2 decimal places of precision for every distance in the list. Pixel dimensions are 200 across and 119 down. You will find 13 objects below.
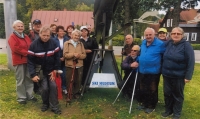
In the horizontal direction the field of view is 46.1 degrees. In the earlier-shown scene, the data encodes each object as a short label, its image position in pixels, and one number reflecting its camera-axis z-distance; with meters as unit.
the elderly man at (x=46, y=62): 4.49
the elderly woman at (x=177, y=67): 4.16
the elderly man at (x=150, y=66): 4.55
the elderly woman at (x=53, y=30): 5.73
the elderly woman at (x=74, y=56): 5.17
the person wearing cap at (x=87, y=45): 5.57
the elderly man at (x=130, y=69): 4.99
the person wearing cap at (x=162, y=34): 5.19
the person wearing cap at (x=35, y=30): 5.28
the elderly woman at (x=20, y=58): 4.73
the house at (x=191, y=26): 36.12
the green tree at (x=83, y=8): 50.61
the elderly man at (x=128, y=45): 5.39
